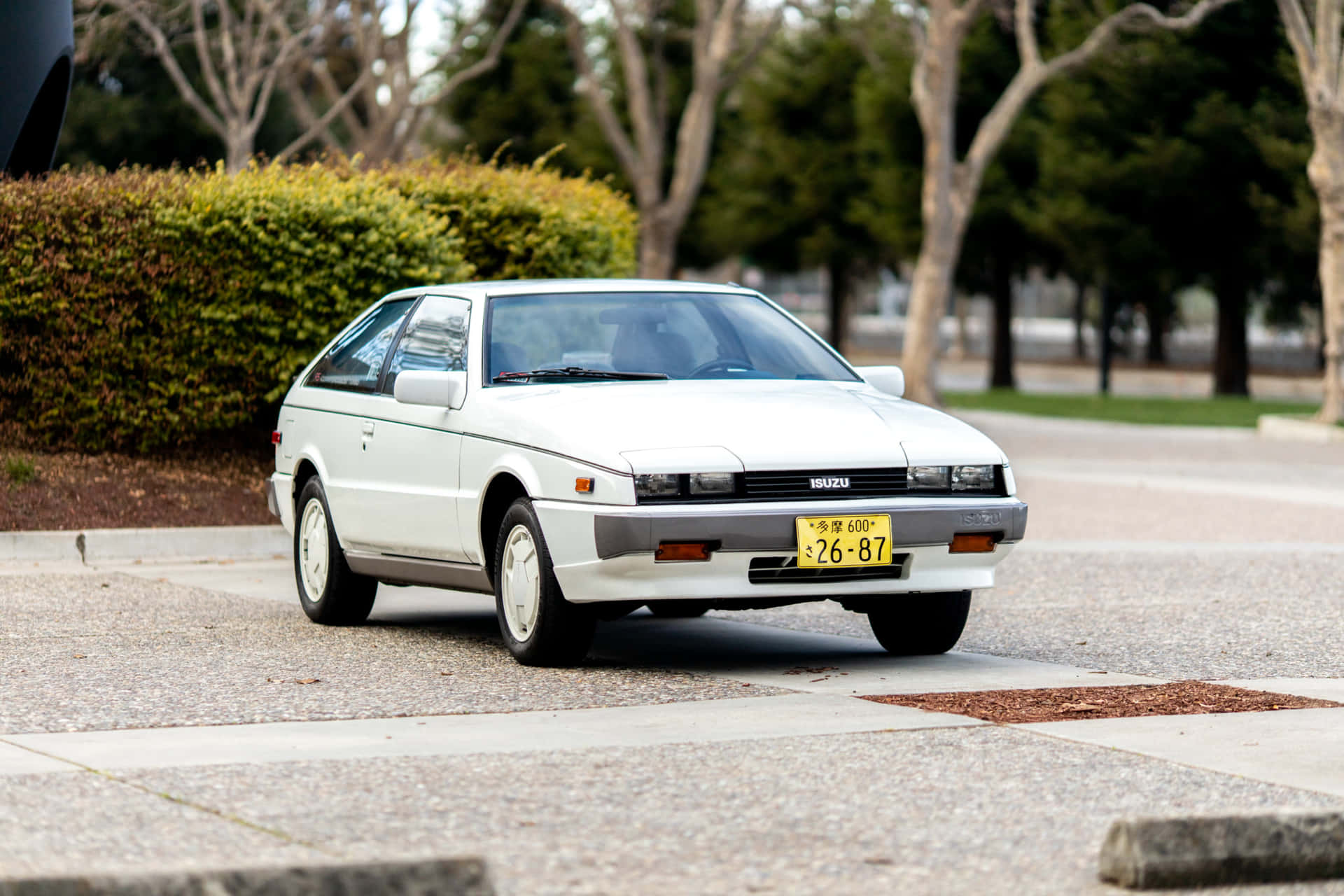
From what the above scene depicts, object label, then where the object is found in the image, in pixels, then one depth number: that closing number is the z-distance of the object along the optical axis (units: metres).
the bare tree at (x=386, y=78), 31.95
